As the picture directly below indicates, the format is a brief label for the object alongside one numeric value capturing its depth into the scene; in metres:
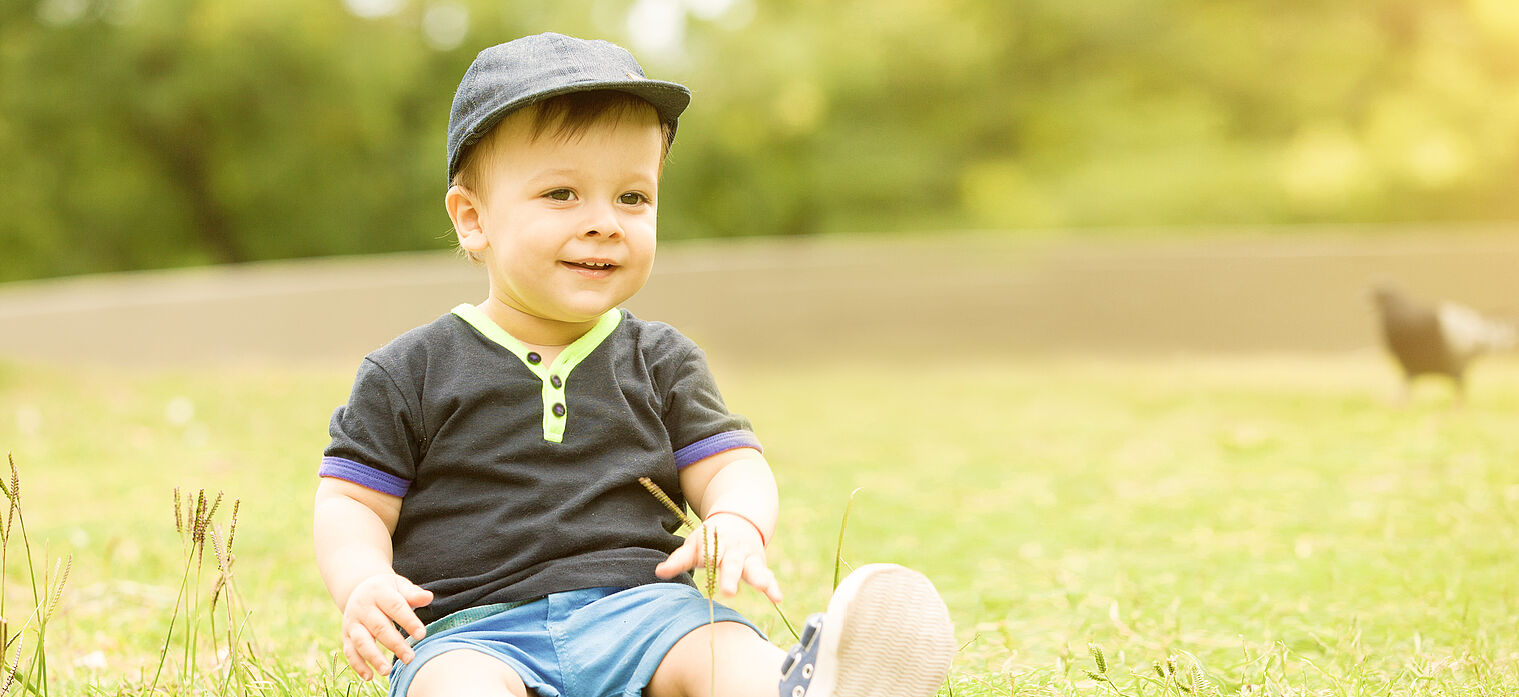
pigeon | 5.66
